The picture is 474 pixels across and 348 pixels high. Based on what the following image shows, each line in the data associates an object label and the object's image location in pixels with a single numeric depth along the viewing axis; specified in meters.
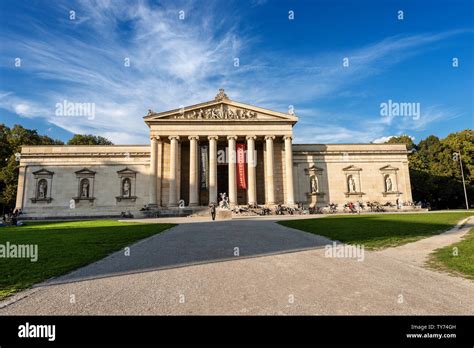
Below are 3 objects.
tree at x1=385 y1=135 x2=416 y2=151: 71.21
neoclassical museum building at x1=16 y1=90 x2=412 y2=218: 41.34
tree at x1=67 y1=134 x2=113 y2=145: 62.44
